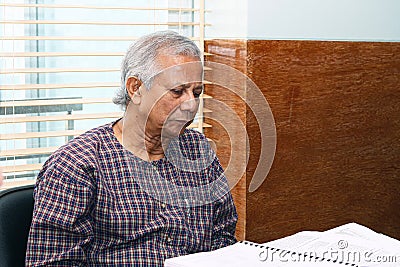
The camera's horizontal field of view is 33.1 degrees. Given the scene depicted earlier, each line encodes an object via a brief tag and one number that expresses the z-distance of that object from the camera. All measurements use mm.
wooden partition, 2576
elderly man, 1553
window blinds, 2215
